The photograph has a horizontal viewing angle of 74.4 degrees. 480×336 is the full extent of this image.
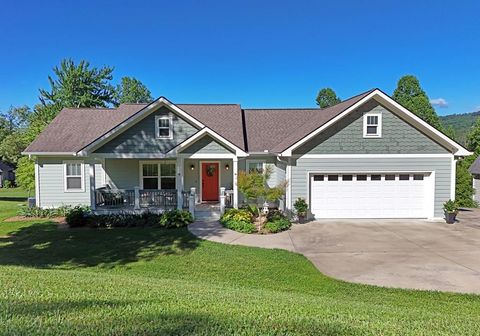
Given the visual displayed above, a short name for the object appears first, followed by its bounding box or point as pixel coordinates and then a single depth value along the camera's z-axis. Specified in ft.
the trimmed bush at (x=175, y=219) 42.73
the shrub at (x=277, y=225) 40.74
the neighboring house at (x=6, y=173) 159.98
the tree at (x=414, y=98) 109.60
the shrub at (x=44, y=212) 51.24
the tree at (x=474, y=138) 104.99
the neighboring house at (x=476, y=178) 75.91
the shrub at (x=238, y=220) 41.04
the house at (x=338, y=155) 46.24
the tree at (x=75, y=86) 120.26
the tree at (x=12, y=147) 145.59
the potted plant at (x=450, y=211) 44.60
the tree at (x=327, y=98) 167.73
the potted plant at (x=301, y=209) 44.75
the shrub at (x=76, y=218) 43.19
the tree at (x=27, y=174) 64.08
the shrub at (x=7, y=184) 144.60
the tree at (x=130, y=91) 180.86
